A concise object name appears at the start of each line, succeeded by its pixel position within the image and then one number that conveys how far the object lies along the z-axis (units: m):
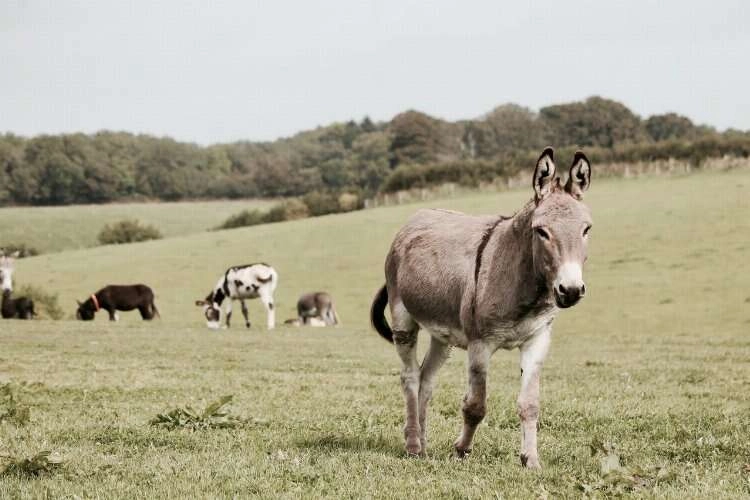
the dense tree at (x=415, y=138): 122.12
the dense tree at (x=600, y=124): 121.75
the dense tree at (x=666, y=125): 130.62
